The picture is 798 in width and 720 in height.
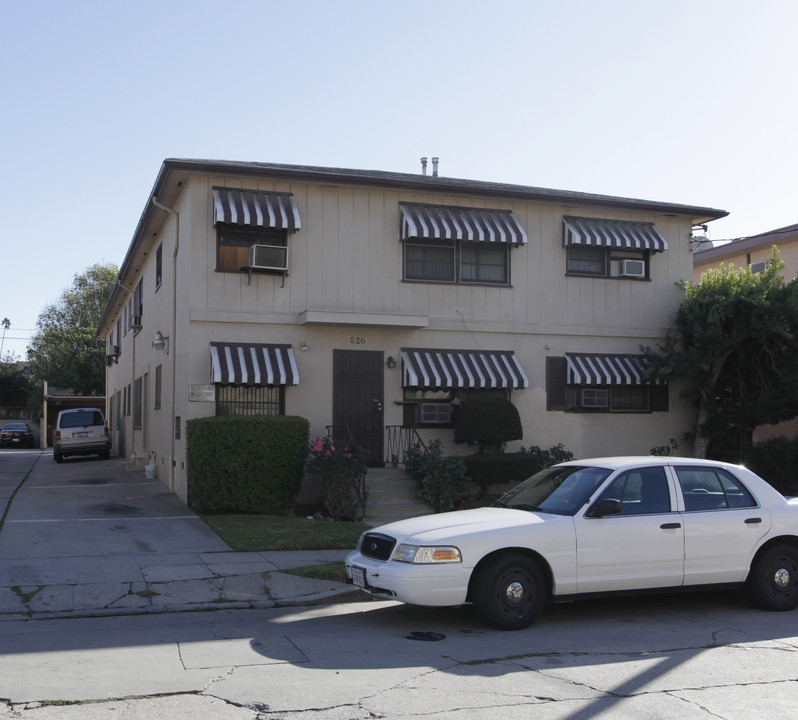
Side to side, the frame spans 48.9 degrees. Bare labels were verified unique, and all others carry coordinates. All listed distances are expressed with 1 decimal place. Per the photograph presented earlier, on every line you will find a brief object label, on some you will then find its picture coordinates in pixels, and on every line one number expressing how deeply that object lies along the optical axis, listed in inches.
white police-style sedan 307.4
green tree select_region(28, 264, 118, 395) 2054.6
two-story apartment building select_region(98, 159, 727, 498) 603.5
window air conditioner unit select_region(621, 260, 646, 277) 692.1
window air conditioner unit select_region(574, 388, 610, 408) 688.4
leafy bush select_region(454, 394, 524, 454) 613.3
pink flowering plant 553.0
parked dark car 1772.9
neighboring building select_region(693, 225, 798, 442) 959.0
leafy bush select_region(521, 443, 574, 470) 637.9
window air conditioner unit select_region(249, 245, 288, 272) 598.9
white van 1042.7
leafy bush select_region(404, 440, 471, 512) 582.9
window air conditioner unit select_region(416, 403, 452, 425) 645.9
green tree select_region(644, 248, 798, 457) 641.0
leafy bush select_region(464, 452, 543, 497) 598.2
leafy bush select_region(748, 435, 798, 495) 669.9
